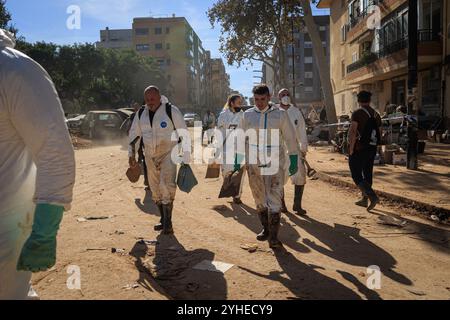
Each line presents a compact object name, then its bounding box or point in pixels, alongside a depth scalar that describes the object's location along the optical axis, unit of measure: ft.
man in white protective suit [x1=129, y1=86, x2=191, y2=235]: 20.76
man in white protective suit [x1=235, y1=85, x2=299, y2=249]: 18.03
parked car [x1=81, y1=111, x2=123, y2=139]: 85.30
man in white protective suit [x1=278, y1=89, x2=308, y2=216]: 24.34
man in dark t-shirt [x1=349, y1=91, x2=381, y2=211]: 24.29
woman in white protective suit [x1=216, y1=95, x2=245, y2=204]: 26.73
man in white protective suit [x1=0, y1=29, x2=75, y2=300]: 6.30
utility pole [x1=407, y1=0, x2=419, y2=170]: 36.42
